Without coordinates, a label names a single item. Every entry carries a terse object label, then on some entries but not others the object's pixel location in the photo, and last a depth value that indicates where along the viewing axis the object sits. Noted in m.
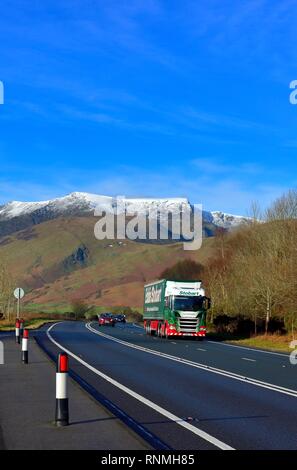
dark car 101.06
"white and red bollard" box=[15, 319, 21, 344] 33.77
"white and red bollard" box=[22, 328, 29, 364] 21.79
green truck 42.94
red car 81.00
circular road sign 42.91
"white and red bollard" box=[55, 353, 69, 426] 10.61
